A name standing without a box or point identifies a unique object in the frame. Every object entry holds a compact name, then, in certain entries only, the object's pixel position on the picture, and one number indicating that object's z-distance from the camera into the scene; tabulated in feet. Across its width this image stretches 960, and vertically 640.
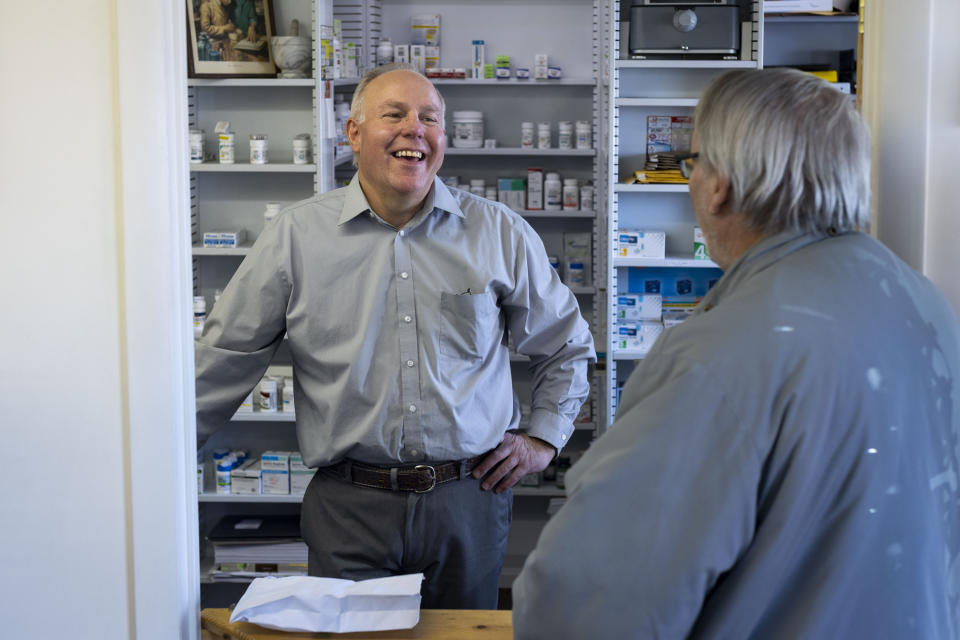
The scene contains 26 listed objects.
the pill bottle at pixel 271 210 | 13.67
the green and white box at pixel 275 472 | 13.97
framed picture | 13.38
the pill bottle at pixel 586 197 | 16.11
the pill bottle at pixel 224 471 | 14.03
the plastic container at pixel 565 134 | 16.39
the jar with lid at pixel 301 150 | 13.43
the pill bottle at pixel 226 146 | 13.61
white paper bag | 5.38
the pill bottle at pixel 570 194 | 16.11
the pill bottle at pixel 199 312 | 13.39
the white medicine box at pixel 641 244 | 13.08
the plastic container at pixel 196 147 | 13.55
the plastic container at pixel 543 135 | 16.43
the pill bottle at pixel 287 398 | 13.78
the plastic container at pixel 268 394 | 13.74
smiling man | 7.27
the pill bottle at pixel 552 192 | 16.17
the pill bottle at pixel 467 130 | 16.40
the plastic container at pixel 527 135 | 16.42
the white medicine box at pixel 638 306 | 13.34
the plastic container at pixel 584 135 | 16.20
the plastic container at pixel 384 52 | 16.12
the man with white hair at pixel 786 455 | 3.43
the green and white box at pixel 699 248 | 13.05
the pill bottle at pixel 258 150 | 13.50
